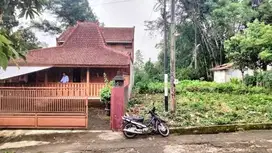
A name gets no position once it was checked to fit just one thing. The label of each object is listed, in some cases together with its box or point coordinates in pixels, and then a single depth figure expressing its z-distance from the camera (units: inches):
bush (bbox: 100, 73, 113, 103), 325.4
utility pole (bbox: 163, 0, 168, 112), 304.6
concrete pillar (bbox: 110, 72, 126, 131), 263.0
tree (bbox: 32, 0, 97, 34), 1036.6
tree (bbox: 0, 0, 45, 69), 262.8
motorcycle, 236.6
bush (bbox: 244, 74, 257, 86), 601.5
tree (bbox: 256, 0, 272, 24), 657.0
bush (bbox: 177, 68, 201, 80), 818.5
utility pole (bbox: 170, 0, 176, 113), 302.3
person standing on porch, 414.6
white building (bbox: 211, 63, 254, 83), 764.0
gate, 270.3
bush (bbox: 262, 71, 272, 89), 507.9
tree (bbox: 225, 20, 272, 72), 469.7
